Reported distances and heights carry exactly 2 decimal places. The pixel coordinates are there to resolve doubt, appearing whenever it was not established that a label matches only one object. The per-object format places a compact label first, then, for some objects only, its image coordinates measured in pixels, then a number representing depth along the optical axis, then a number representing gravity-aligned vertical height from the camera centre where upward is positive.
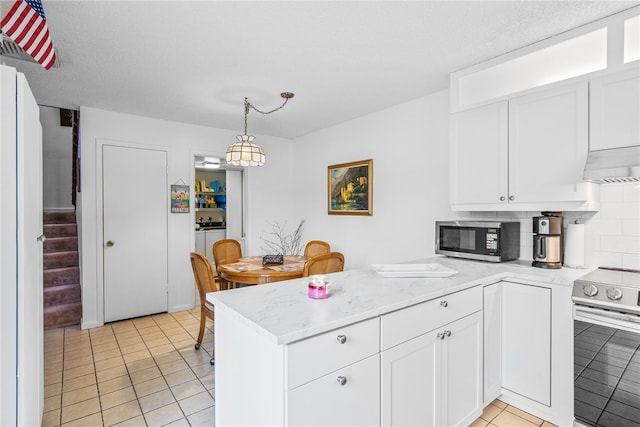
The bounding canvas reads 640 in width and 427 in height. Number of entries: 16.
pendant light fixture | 3.03 +0.54
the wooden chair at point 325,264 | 2.66 -0.46
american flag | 1.56 +0.91
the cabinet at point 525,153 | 2.06 +0.41
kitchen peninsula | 1.21 -0.64
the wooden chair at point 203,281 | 2.72 -0.61
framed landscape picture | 3.93 +0.29
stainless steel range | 1.63 -0.74
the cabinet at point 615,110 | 1.83 +0.59
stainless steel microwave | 2.40 -0.23
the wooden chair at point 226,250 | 3.84 -0.49
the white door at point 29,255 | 1.36 -0.21
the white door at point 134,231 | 3.85 -0.26
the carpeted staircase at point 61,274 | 3.83 -0.84
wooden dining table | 2.79 -0.54
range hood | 1.79 +0.26
